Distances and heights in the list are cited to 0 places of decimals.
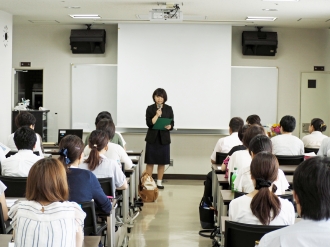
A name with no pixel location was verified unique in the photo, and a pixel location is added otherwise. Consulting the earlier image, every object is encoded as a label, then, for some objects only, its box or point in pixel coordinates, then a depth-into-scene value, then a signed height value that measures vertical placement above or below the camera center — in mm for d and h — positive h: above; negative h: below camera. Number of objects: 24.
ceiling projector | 8000 +1242
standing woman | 8812 -704
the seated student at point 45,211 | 2588 -552
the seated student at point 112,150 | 5895 -576
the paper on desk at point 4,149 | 5885 -581
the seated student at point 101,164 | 4914 -609
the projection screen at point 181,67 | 9953 +572
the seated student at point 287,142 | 6734 -530
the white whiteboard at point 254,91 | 10258 +157
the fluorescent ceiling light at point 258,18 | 9242 +1397
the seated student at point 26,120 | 6555 -289
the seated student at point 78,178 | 3865 -578
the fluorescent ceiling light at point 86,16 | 9362 +1400
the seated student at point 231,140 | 6809 -515
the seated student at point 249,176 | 4211 -596
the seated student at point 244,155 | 4973 -522
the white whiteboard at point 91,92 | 10289 +95
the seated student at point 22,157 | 4773 -544
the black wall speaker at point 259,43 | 10000 +1046
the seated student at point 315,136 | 7648 -508
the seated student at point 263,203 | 3049 -594
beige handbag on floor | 7812 -1326
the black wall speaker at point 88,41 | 10062 +1045
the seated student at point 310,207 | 1812 -359
